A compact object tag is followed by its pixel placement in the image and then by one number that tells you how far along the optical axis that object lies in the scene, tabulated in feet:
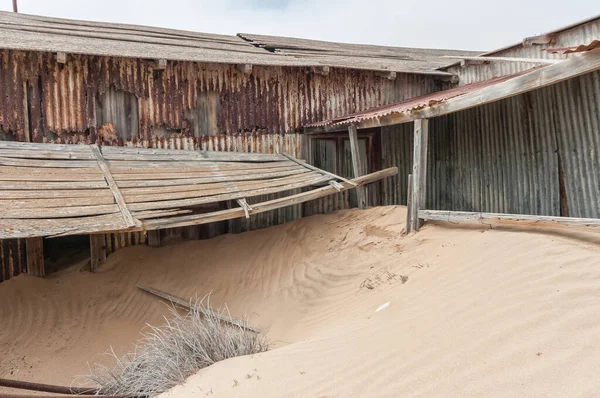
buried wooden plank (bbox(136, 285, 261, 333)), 19.68
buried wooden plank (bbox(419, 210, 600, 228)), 15.14
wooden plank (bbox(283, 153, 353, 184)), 26.05
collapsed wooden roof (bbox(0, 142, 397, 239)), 17.74
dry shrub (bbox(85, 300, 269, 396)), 12.80
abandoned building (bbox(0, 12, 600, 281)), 21.54
